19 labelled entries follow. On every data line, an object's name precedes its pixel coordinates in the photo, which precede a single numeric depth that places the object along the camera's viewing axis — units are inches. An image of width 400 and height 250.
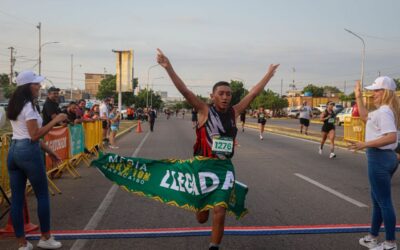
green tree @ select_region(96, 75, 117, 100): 3559.5
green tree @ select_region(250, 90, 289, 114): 3432.6
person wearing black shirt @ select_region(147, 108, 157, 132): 1227.7
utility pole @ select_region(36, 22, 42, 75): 2153.3
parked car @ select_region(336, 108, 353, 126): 1717.9
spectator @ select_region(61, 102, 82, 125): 518.6
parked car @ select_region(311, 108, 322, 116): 3027.1
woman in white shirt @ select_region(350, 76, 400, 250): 188.7
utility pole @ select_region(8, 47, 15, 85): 3084.6
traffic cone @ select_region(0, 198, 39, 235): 223.0
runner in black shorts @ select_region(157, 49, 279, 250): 179.5
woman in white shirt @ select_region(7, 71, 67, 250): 193.5
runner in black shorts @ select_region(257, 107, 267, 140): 933.8
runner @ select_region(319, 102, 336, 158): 597.9
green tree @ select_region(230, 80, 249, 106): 3908.0
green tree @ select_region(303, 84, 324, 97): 5747.5
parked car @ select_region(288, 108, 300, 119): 3026.6
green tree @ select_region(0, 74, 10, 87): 4324.3
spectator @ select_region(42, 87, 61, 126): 368.8
